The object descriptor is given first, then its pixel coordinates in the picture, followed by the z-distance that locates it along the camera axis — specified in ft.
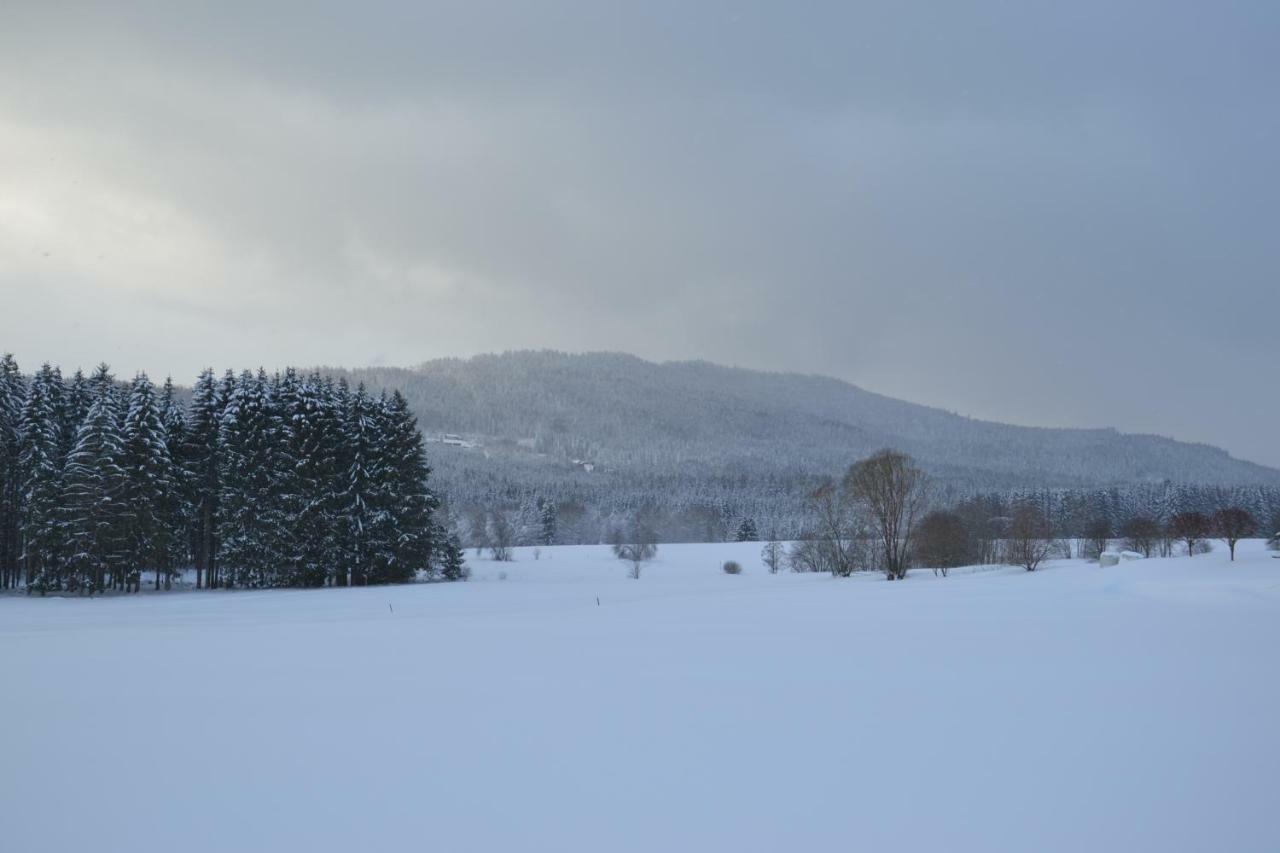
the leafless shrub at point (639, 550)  233.72
